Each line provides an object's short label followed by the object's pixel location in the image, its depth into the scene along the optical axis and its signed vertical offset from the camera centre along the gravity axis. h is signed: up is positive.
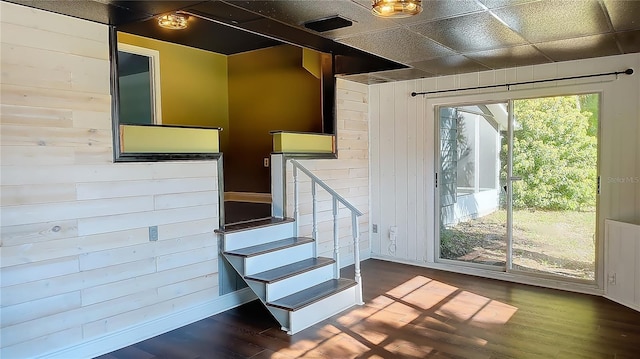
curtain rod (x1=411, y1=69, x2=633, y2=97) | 4.14 +0.78
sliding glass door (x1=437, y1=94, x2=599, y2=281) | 4.50 -0.28
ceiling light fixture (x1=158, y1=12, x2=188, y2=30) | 3.96 +1.25
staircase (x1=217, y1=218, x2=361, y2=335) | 3.62 -0.93
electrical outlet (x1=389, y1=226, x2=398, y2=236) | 5.75 -0.88
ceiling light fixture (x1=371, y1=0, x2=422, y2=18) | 2.65 +0.89
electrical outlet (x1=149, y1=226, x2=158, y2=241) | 3.43 -0.52
